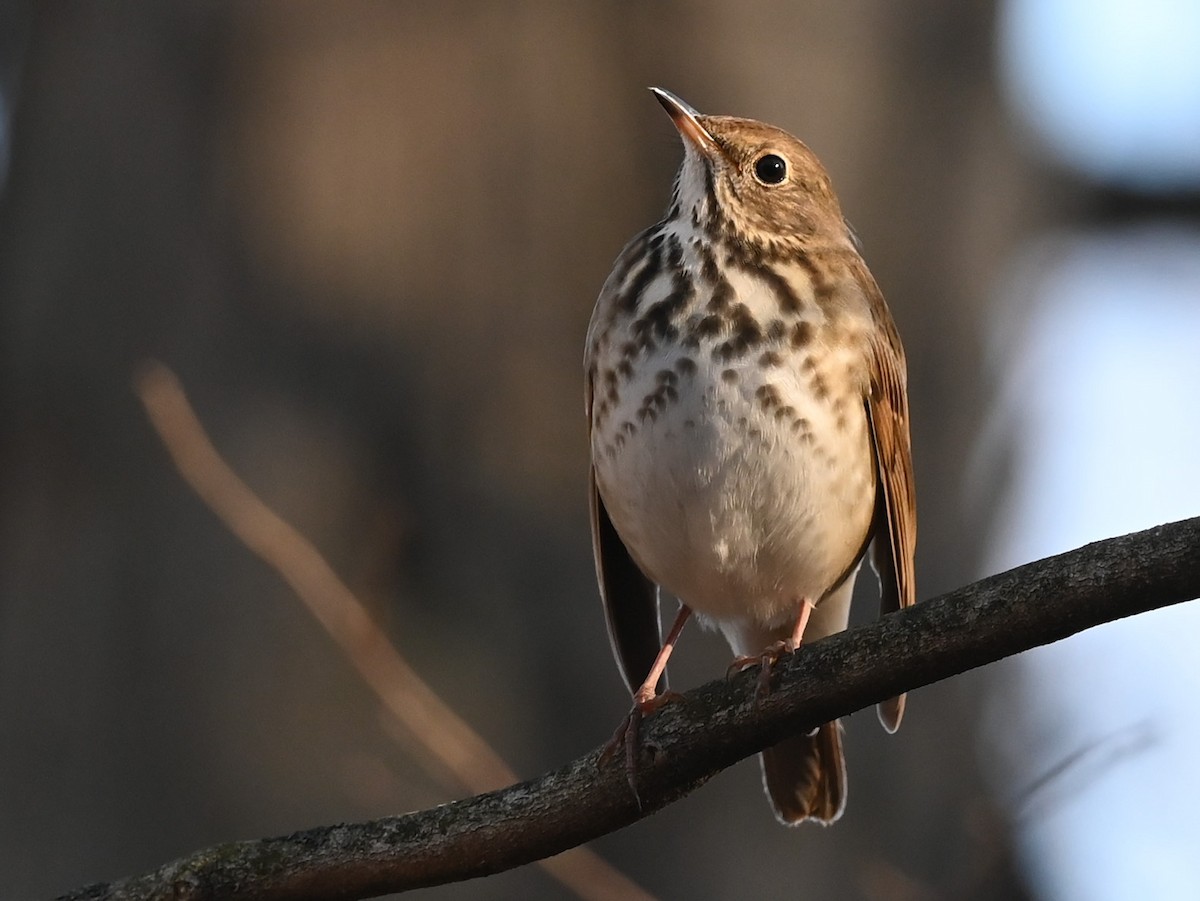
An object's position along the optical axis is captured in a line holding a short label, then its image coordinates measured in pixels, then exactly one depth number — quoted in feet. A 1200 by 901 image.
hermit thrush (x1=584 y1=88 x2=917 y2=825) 21.20
